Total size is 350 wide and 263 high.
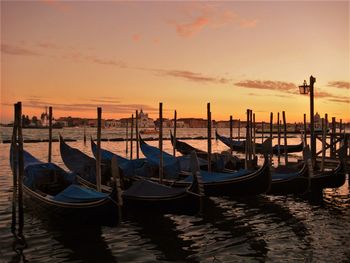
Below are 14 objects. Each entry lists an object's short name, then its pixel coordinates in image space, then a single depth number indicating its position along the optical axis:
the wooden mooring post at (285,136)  22.52
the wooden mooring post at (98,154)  11.28
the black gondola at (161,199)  10.75
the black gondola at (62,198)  9.67
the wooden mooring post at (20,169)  10.12
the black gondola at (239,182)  12.78
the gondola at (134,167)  15.66
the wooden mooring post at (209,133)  15.32
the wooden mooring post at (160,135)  14.23
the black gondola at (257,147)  36.50
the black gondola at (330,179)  14.98
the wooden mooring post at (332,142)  21.97
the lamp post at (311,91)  16.77
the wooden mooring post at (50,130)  16.38
